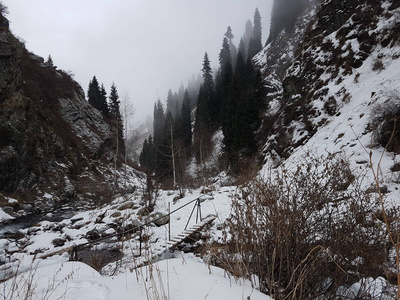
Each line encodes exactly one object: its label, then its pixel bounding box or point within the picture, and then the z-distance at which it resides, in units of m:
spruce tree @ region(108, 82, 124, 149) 38.91
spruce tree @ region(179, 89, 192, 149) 42.31
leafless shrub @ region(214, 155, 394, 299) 2.25
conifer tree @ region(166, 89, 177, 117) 74.62
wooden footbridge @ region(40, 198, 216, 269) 6.17
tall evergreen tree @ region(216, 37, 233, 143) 32.51
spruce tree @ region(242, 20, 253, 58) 75.23
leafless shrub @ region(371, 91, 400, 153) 7.08
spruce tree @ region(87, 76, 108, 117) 40.81
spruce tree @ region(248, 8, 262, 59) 60.44
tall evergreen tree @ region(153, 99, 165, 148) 53.79
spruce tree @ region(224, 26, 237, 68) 62.88
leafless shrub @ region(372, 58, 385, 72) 11.40
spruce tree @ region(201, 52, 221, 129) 41.41
